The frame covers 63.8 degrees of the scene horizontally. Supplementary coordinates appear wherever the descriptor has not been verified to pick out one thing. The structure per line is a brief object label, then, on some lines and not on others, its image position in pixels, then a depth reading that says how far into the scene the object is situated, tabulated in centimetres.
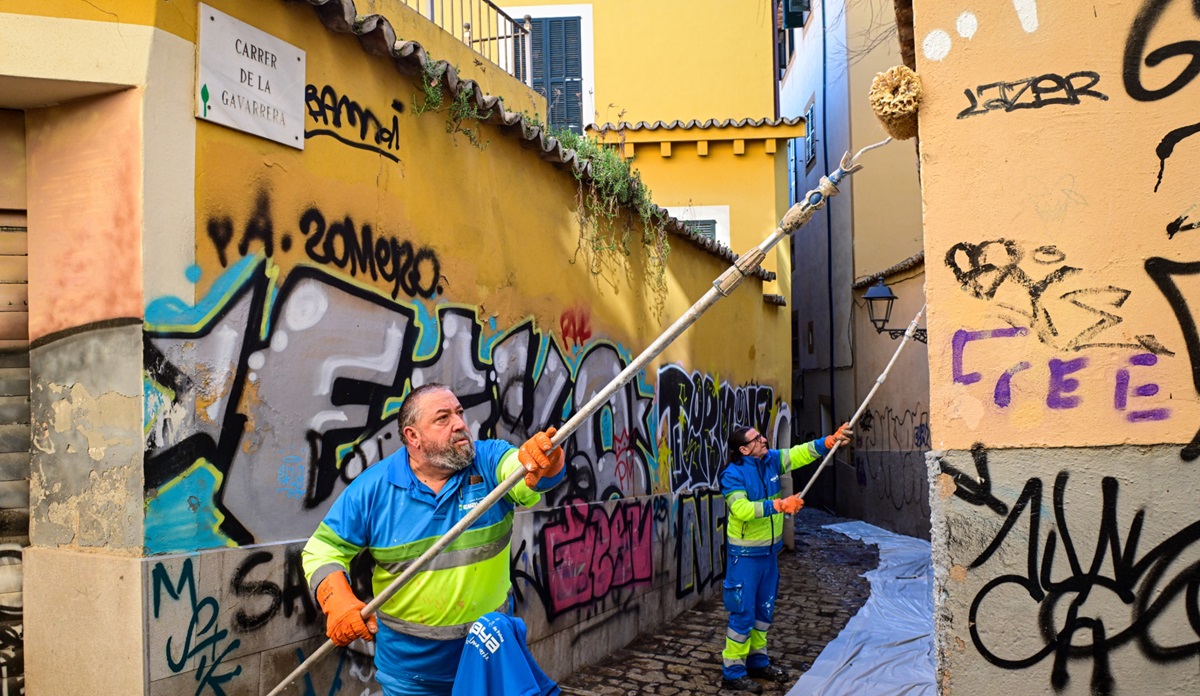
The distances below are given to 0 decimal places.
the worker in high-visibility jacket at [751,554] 716
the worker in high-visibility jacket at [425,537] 388
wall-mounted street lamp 1216
